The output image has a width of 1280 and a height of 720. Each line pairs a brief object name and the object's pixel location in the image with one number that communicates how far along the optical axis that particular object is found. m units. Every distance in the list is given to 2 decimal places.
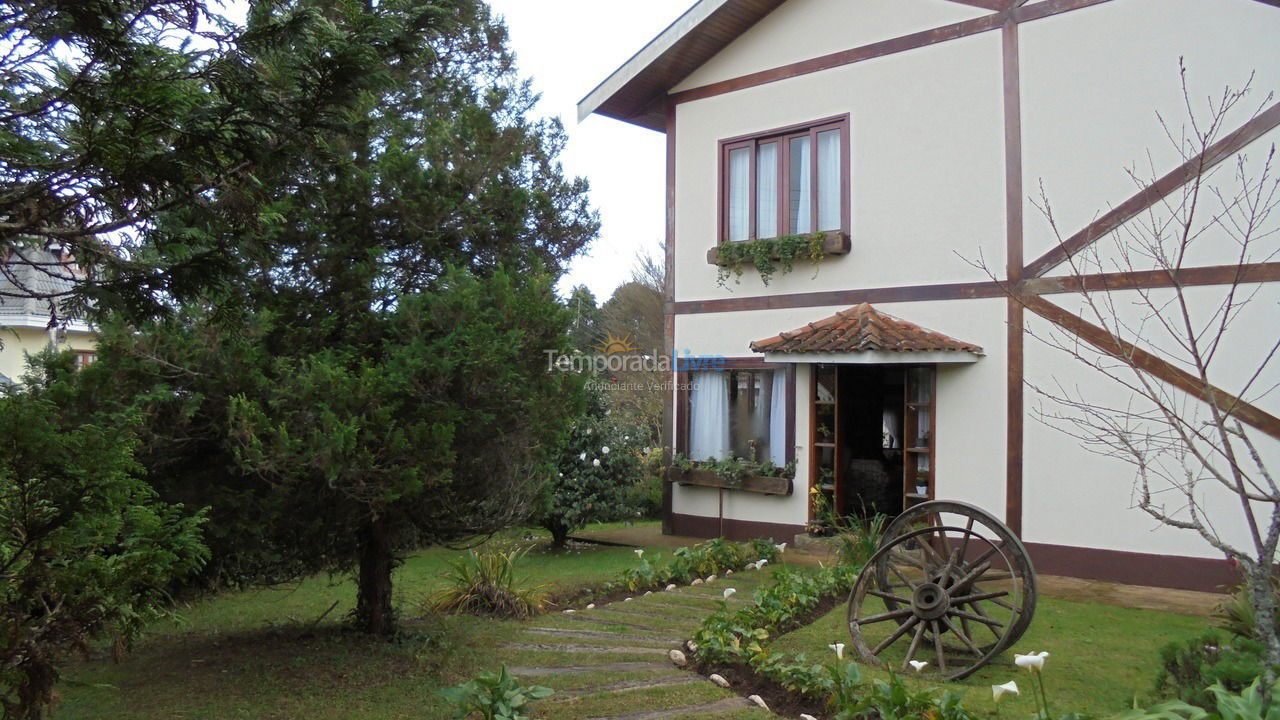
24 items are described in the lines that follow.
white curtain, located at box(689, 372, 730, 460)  11.34
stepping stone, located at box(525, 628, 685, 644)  6.69
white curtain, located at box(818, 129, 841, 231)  10.52
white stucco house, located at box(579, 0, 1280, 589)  8.34
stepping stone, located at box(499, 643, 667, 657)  6.37
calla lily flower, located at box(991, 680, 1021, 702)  3.54
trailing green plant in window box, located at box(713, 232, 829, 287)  10.38
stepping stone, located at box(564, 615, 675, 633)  7.10
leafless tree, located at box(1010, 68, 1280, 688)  7.75
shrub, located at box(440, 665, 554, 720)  4.62
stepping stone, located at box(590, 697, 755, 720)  4.90
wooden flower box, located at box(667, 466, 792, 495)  10.55
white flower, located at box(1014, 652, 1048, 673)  3.41
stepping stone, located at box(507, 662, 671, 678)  5.88
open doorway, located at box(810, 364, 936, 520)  9.84
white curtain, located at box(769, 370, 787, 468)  10.77
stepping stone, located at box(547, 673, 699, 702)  5.35
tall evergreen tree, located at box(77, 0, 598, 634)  4.99
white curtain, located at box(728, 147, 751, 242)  11.25
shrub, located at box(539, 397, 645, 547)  11.00
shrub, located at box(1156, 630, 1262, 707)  3.85
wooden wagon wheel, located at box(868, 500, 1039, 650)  5.25
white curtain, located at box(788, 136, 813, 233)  10.76
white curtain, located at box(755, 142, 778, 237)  11.01
